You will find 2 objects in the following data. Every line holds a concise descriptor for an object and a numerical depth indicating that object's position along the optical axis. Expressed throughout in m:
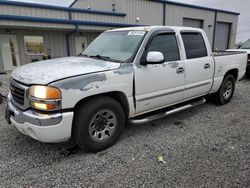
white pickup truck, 2.48
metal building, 11.16
